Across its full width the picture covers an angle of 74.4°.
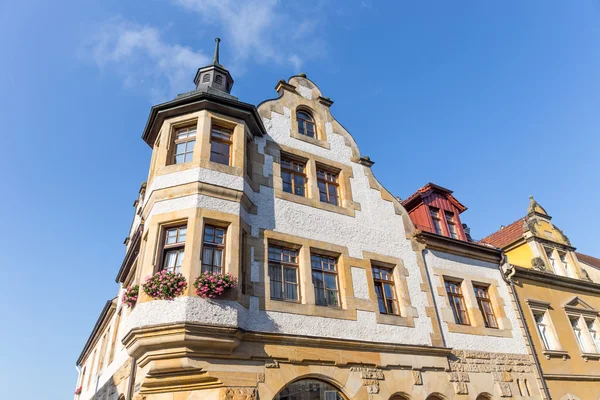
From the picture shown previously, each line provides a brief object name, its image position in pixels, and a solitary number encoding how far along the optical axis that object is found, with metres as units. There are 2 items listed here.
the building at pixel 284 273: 8.71
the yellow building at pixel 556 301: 15.18
